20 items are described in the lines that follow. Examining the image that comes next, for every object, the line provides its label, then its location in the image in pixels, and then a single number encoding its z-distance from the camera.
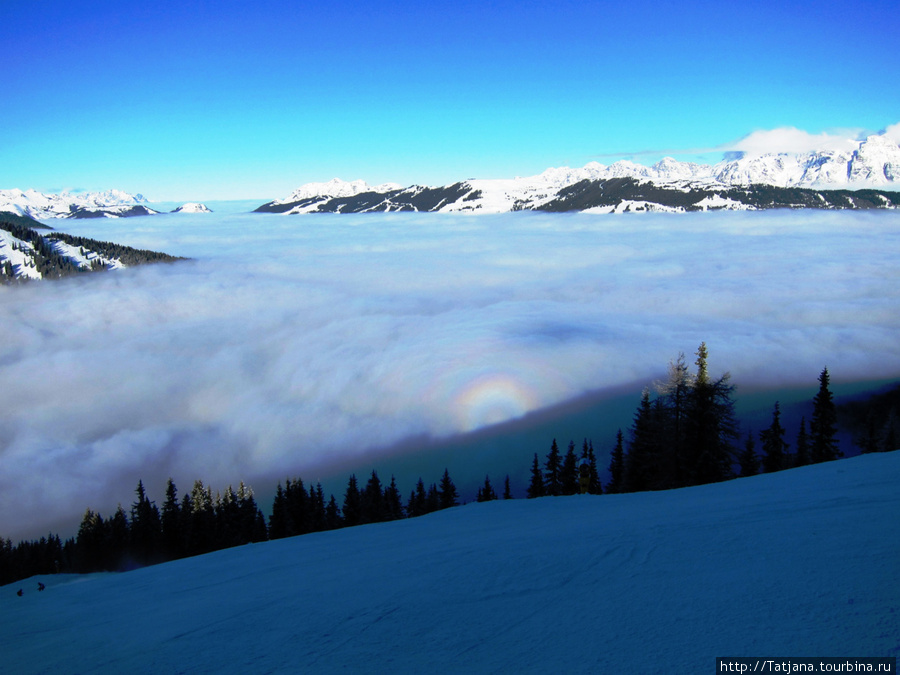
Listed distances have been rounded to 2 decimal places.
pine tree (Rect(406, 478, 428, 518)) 45.22
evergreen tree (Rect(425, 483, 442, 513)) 44.66
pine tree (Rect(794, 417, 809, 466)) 33.08
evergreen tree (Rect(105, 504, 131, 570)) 46.28
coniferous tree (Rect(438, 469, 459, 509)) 45.44
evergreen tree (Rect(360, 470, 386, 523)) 42.97
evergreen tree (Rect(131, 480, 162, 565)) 46.09
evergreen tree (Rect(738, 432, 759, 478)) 34.07
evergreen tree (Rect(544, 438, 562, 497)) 40.16
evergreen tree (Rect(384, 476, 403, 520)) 44.71
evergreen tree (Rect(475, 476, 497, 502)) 43.25
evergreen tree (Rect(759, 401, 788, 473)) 34.16
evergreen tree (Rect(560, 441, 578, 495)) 38.72
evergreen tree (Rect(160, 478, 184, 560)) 46.59
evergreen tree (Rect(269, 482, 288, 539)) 43.88
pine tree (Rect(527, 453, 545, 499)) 42.85
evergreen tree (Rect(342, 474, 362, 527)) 44.69
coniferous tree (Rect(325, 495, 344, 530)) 45.46
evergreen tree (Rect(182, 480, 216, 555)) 45.81
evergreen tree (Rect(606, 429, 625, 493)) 39.44
